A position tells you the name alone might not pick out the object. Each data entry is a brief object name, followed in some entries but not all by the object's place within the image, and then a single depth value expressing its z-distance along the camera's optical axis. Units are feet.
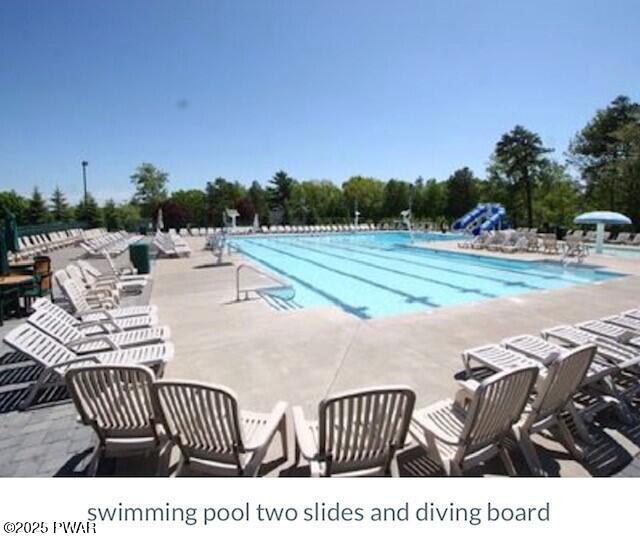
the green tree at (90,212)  106.32
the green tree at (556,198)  102.68
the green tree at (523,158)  99.40
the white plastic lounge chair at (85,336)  12.94
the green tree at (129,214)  103.14
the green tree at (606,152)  78.96
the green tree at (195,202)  121.70
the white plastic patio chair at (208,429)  6.96
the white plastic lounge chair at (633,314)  15.47
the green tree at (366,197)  146.51
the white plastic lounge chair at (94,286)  21.50
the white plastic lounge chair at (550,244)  49.19
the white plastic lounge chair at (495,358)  11.57
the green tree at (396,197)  138.17
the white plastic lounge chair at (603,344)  11.58
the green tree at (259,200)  133.26
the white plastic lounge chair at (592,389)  10.32
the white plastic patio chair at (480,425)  7.25
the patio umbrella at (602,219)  45.38
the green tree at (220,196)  124.88
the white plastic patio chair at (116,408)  7.84
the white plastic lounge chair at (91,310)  16.09
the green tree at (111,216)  105.19
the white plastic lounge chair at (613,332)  12.66
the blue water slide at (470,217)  92.44
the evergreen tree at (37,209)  115.75
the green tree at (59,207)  124.26
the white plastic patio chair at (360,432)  6.63
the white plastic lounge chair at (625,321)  14.45
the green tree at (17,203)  110.70
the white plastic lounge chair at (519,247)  52.70
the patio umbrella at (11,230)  27.87
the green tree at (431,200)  131.23
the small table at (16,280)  19.20
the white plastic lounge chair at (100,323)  14.17
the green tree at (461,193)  125.23
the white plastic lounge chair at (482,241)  56.95
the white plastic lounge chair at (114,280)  24.29
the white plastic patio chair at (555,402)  8.34
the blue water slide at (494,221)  83.40
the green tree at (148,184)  150.51
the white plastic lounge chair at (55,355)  11.39
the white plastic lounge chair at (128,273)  27.86
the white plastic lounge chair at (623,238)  60.75
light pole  94.99
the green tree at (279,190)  151.43
